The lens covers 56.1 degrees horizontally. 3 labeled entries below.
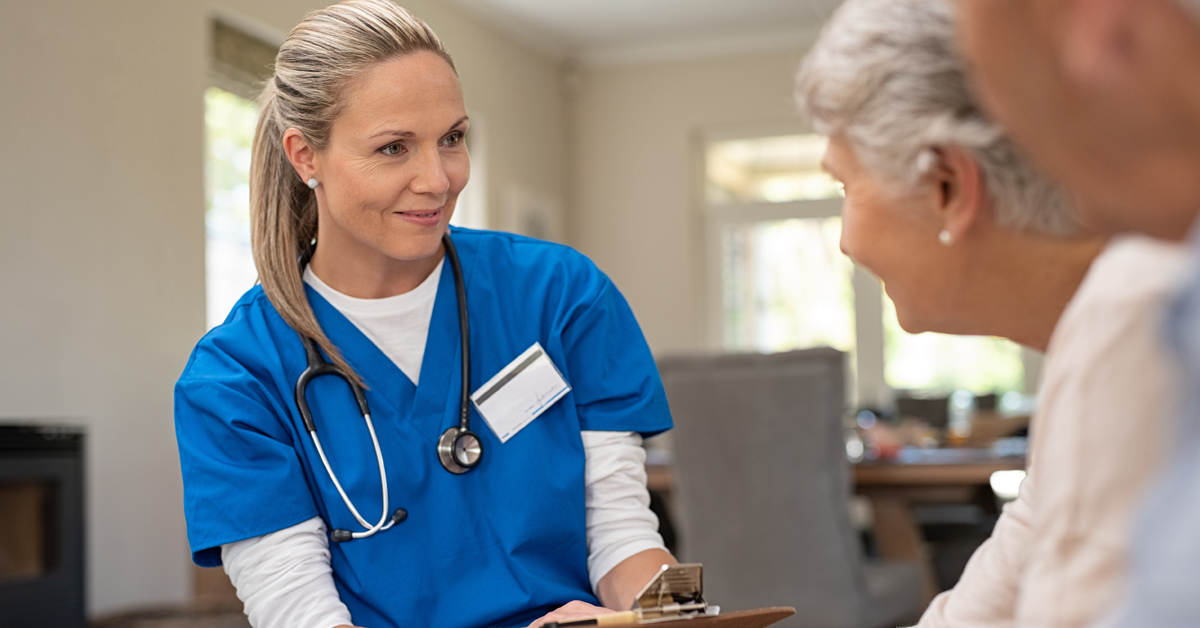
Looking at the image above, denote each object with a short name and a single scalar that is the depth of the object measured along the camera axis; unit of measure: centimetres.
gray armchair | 257
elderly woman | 51
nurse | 124
